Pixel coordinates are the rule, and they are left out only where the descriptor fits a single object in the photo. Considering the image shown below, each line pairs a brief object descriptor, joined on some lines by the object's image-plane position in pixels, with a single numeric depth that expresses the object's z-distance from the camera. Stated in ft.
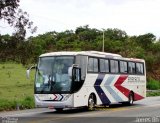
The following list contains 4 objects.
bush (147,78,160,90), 181.16
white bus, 73.77
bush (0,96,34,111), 88.16
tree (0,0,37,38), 79.87
